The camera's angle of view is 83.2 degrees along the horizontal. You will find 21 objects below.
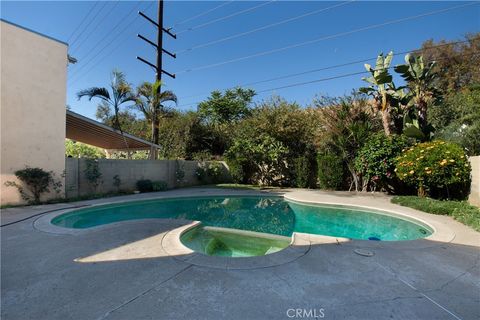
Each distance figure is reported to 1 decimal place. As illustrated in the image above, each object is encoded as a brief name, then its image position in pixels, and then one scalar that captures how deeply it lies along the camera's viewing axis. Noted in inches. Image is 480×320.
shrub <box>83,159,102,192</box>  436.8
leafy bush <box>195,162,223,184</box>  657.6
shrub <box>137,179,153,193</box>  514.0
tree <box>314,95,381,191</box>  487.8
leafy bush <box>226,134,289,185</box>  597.6
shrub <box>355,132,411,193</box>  438.9
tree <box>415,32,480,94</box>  780.6
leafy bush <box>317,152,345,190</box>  530.9
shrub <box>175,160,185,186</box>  597.0
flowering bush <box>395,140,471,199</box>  338.0
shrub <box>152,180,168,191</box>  525.3
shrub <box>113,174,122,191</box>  485.7
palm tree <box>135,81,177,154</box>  564.4
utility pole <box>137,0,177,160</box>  639.1
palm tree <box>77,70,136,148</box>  480.4
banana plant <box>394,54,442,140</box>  441.4
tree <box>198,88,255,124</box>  1115.9
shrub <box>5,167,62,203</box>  336.5
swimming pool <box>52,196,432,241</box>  276.4
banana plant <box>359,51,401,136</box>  476.0
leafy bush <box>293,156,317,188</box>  589.3
